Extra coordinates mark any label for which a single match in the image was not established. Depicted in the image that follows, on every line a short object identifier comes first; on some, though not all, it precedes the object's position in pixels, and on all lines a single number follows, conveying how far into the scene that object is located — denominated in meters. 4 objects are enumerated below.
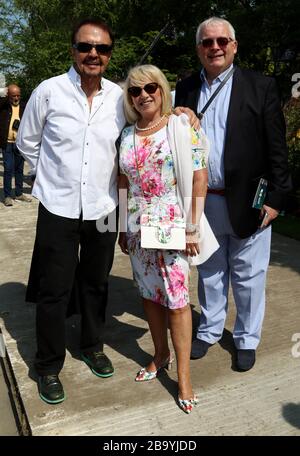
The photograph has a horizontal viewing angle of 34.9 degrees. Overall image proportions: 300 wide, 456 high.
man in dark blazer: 2.60
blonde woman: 2.33
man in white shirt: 2.49
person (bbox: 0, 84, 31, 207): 7.69
